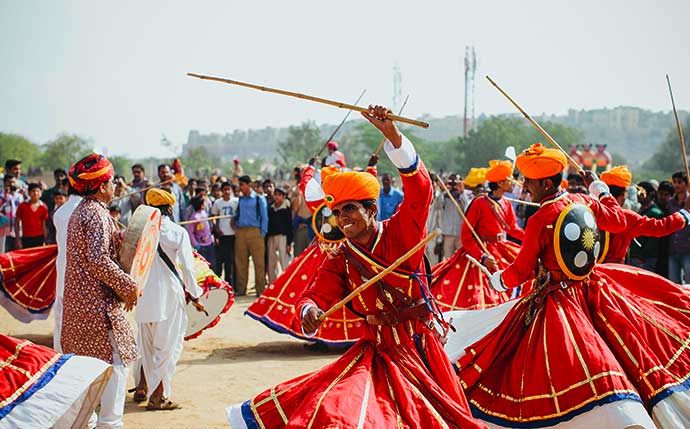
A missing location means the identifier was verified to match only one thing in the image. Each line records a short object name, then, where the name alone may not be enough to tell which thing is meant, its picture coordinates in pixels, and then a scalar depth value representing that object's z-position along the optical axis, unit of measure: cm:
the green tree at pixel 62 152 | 8700
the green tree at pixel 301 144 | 9300
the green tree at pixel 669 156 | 8085
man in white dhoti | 810
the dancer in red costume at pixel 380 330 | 439
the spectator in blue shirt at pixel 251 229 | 1619
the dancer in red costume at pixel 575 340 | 553
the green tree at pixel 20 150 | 8748
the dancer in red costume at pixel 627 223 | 695
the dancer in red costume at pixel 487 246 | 1018
